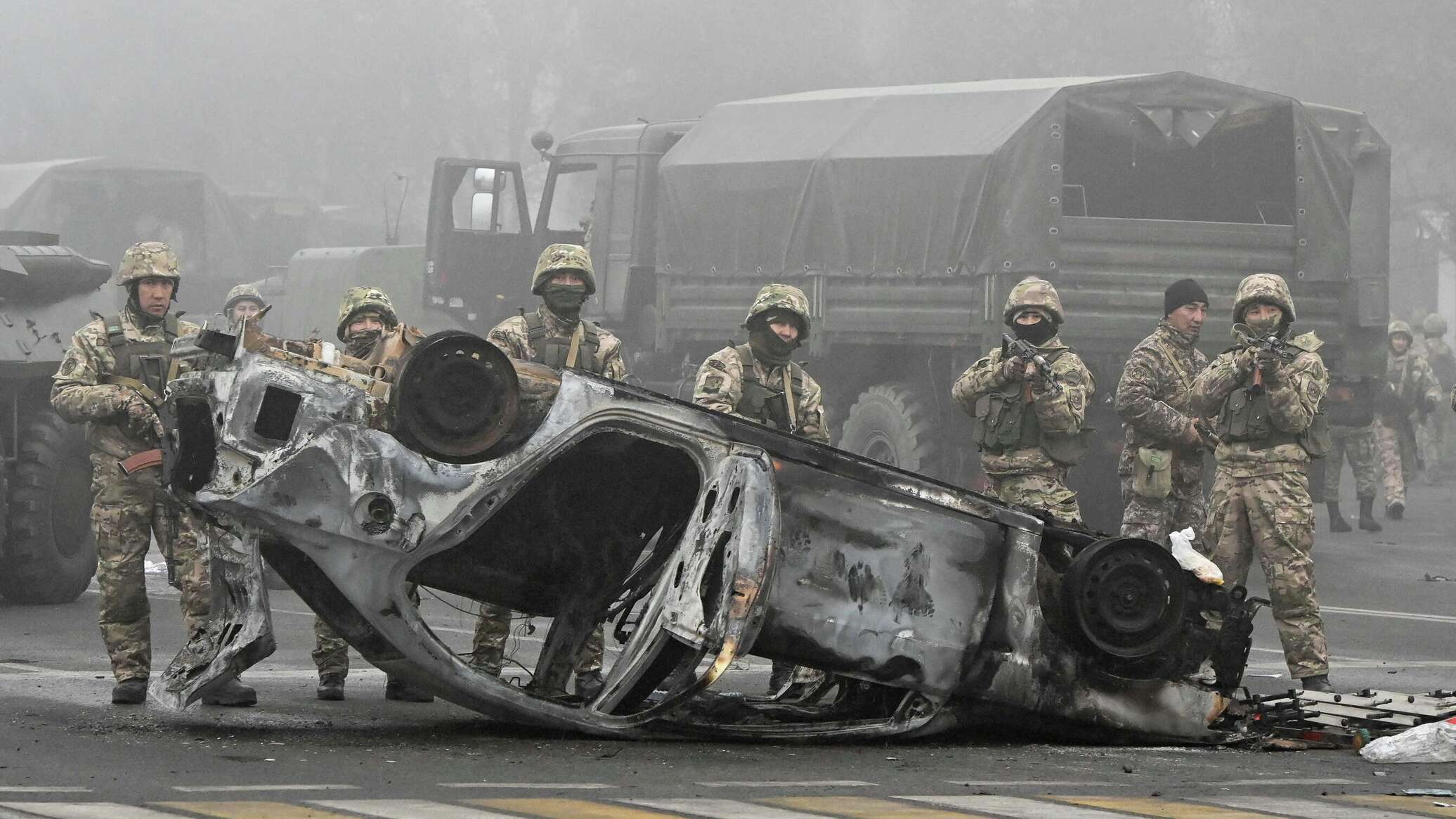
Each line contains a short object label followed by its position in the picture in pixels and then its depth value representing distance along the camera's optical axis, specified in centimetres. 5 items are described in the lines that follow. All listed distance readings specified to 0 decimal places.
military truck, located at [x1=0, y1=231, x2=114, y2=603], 2550
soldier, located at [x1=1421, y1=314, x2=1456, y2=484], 5109
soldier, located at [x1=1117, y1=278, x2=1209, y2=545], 2266
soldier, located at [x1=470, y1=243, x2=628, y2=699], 1853
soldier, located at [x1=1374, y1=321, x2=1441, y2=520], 4084
